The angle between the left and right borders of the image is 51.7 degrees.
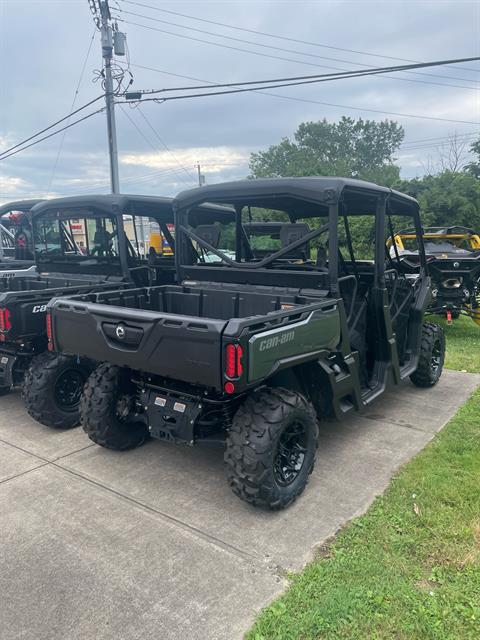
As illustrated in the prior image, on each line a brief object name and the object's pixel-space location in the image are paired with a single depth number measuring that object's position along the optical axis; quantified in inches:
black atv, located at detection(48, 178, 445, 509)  121.7
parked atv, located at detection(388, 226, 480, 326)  311.7
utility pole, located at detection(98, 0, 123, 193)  559.5
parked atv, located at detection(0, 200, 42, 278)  325.7
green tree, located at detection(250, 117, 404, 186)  1908.2
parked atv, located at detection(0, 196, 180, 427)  180.7
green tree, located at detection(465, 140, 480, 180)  1127.1
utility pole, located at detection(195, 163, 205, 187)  1769.8
